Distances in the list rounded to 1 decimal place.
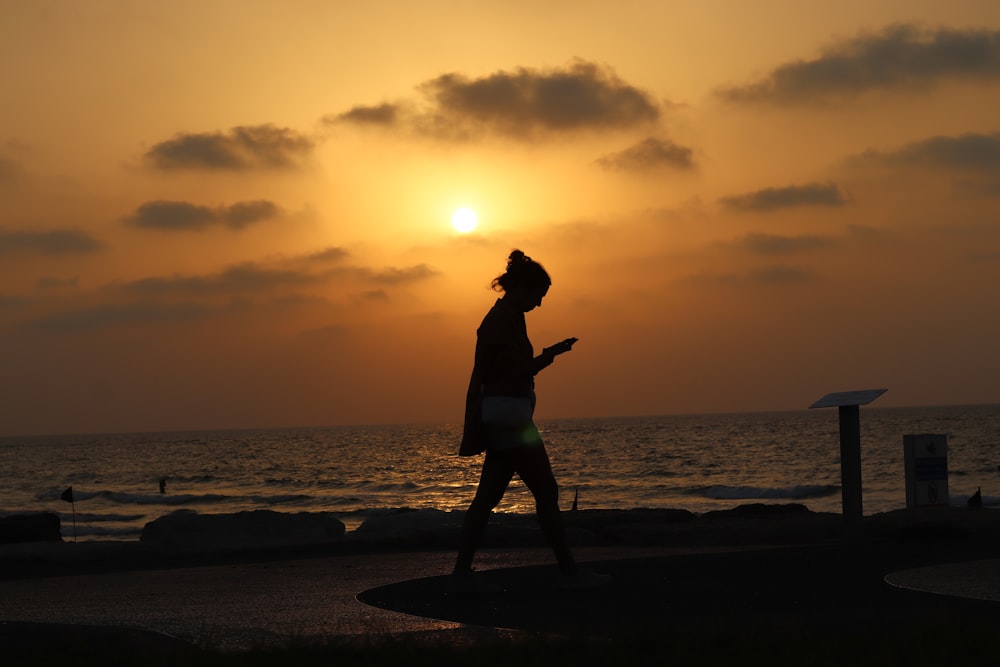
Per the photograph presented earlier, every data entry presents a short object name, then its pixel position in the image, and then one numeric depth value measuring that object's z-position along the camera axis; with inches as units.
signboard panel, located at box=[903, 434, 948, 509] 641.0
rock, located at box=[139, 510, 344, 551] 709.3
